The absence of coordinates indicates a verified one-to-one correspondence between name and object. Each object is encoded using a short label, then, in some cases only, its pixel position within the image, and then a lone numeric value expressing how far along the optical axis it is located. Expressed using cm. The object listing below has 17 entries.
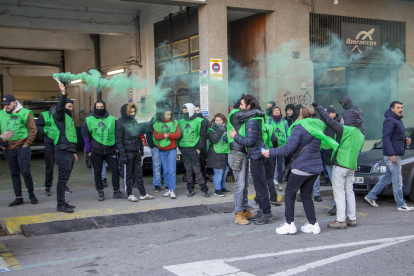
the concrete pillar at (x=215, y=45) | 1089
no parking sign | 1086
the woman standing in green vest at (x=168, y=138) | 839
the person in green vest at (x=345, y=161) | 607
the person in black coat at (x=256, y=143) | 623
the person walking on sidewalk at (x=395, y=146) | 726
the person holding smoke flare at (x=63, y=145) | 716
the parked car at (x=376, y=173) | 781
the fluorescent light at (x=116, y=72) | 1575
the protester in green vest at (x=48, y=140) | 868
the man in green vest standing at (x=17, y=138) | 747
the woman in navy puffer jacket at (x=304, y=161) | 575
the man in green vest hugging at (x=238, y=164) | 647
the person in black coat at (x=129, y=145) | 789
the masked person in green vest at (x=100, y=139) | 784
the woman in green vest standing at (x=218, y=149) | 847
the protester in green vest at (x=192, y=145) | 841
